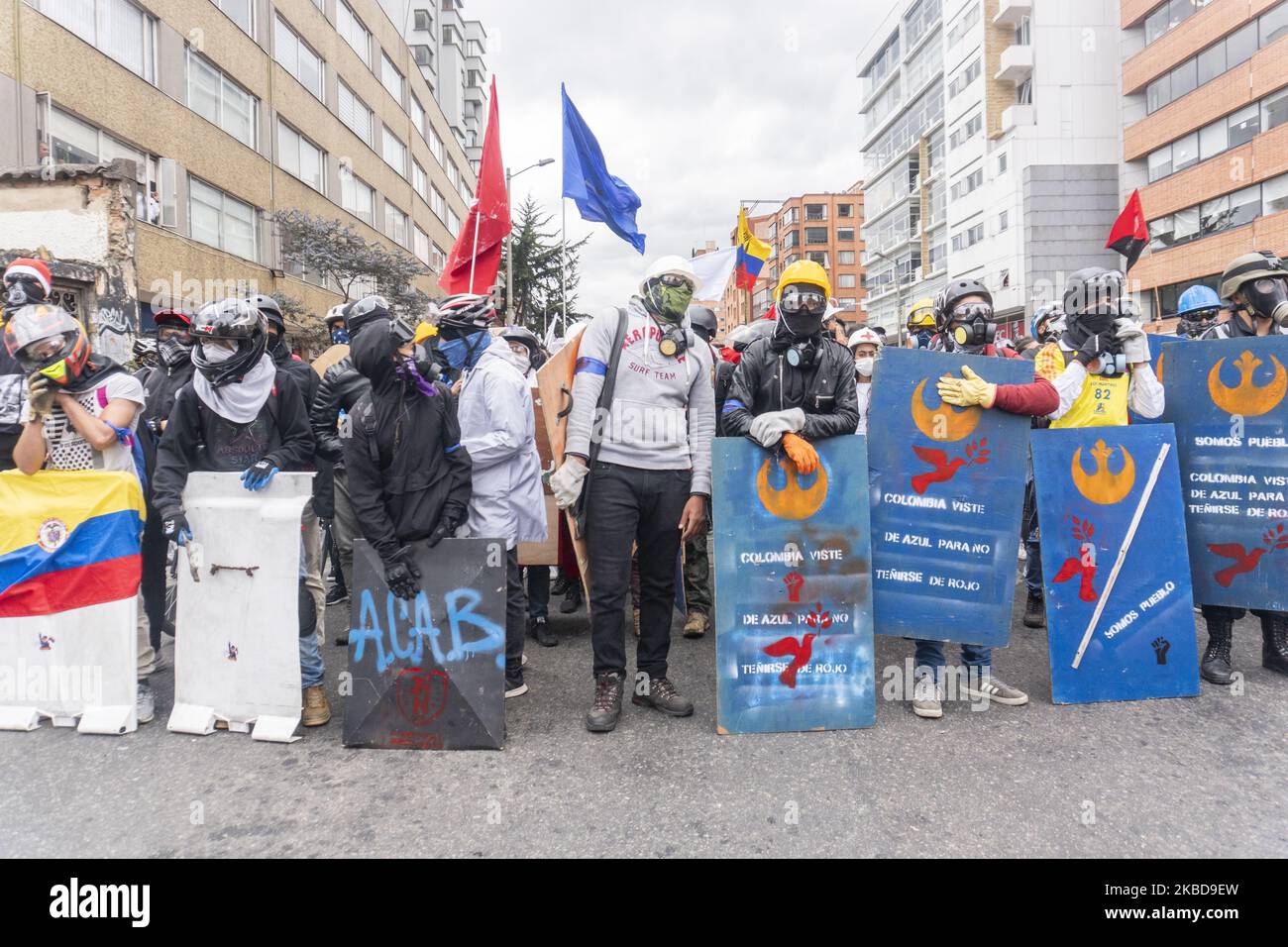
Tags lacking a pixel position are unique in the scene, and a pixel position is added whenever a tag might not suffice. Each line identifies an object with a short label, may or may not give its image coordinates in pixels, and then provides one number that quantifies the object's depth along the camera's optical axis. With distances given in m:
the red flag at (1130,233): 6.84
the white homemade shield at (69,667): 3.81
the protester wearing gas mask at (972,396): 3.81
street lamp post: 24.09
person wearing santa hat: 4.14
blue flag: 6.46
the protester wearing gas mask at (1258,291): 4.46
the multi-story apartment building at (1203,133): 26.42
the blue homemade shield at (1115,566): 3.94
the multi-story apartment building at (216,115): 13.70
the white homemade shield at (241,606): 3.69
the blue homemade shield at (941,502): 3.86
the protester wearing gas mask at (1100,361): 4.25
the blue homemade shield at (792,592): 3.68
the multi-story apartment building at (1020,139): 36.72
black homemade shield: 3.53
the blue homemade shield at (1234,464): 4.18
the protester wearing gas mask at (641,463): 3.77
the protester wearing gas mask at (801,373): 3.81
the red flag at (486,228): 6.64
